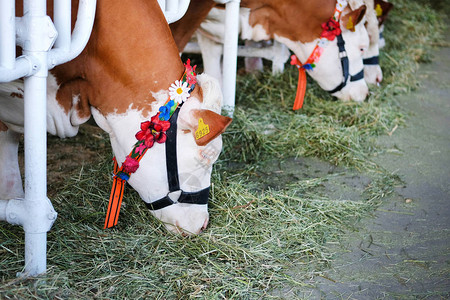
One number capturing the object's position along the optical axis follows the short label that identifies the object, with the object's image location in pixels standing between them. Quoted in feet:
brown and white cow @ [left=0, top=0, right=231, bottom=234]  9.38
